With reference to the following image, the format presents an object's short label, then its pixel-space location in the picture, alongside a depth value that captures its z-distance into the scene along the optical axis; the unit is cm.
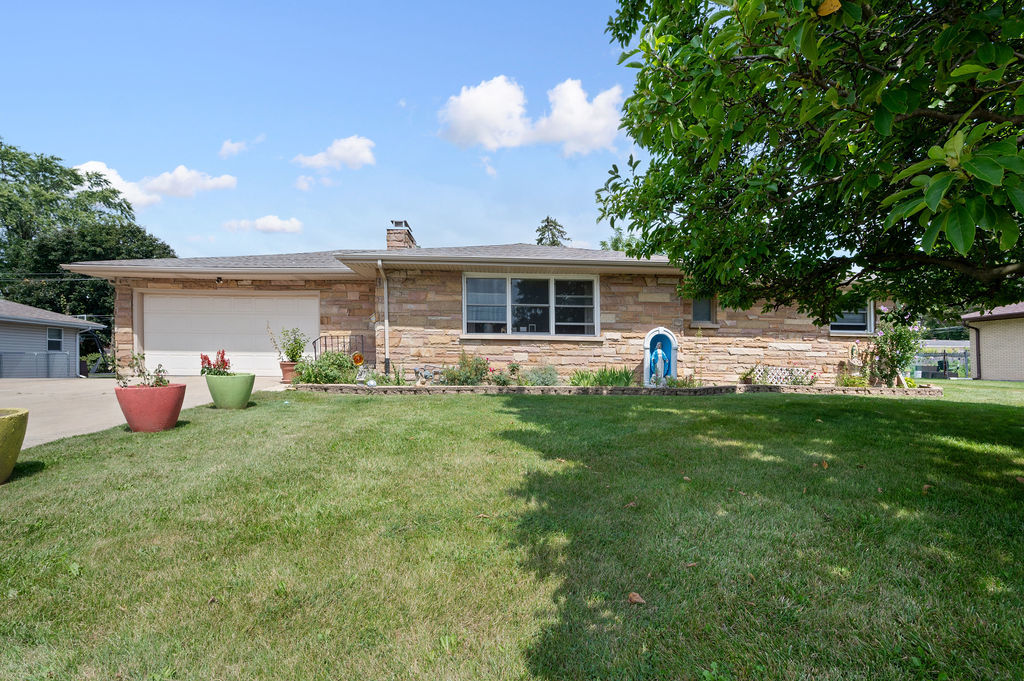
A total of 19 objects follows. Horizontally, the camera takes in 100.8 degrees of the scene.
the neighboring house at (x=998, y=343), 1747
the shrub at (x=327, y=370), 921
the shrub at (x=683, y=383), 942
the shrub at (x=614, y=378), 965
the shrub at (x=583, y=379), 972
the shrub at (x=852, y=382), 1055
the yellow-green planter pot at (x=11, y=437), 333
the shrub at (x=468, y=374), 959
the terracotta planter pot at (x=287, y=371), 1026
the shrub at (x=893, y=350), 1055
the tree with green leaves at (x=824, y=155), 171
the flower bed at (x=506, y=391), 862
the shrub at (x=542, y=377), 968
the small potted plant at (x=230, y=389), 637
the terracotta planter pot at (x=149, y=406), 489
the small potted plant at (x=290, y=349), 1028
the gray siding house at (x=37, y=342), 1667
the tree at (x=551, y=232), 4606
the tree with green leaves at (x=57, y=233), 2322
